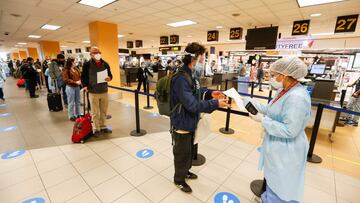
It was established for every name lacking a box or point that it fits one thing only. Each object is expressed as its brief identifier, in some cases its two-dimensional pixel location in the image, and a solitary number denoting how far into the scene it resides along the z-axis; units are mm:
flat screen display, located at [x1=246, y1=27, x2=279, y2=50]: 6496
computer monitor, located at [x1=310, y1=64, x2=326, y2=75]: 6746
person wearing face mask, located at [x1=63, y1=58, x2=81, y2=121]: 4031
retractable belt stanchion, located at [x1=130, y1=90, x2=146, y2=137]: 3674
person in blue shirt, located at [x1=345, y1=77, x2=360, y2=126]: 4395
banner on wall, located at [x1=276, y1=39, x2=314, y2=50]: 9773
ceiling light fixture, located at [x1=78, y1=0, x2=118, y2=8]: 4510
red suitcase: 3291
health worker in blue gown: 1238
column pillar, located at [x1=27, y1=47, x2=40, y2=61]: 18484
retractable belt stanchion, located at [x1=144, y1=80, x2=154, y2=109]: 5876
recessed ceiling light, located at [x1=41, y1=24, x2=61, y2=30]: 7679
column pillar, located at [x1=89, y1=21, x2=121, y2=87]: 6641
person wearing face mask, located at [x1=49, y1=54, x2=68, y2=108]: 4926
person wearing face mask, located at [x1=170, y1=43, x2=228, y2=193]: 1700
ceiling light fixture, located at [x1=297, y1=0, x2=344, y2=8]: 4220
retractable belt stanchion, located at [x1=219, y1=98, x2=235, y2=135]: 3934
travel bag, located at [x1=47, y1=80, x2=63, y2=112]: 5148
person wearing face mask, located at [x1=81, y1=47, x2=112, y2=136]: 3271
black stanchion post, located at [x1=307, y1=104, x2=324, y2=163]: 2742
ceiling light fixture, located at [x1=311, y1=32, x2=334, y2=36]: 8838
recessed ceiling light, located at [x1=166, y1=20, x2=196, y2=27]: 6766
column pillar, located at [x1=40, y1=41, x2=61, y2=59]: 13315
